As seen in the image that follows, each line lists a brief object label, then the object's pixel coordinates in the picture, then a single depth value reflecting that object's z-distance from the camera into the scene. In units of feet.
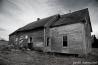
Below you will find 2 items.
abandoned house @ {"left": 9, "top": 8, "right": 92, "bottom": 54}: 33.01
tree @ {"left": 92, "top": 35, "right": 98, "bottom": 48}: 75.86
